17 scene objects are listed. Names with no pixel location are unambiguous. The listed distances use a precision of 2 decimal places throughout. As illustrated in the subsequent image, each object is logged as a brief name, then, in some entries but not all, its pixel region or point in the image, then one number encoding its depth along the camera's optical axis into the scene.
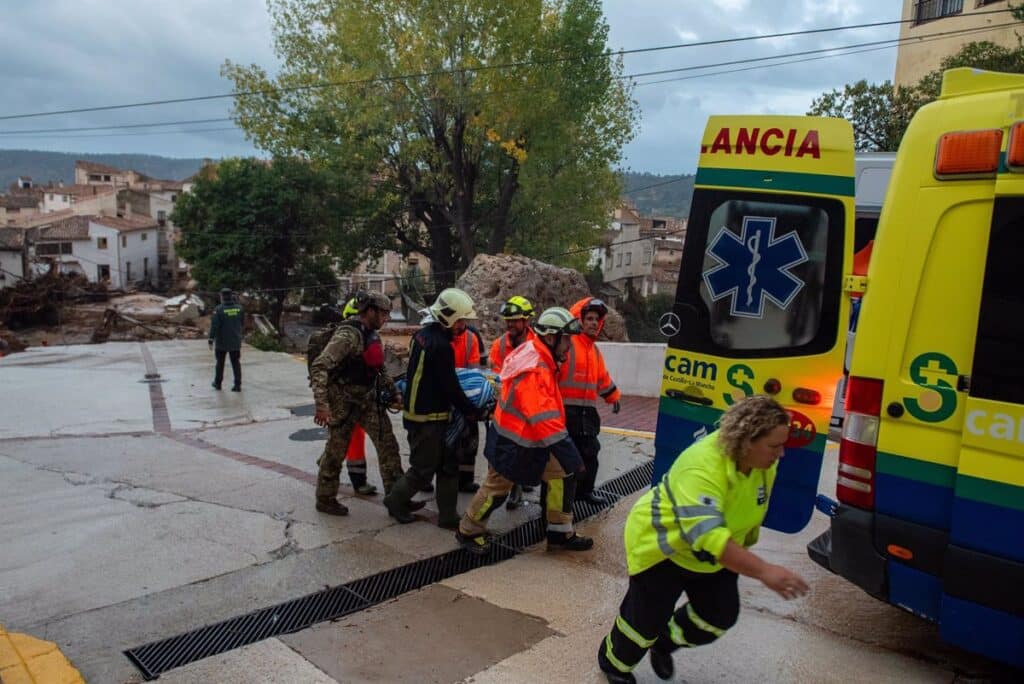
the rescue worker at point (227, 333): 11.28
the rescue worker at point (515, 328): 5.70
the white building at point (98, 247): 57.09
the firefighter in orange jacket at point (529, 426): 4.64
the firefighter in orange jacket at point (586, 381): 5.55
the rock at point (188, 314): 30.41
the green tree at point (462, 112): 22.89
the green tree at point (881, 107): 15.23
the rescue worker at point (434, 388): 5.20
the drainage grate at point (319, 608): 3.74
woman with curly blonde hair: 2.82
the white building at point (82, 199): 67.12
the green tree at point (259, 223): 31.95
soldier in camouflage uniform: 5.57
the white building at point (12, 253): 49.00
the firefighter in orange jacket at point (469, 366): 5.88
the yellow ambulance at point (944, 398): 3.10
